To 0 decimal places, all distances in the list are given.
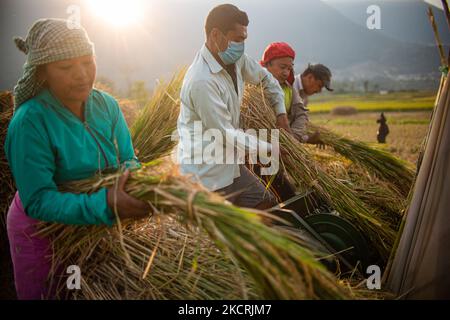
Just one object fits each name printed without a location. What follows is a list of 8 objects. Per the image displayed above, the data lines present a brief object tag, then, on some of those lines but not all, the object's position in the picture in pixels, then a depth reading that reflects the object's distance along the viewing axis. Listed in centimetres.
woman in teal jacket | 135
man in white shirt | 231
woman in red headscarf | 329
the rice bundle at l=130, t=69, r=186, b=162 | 312
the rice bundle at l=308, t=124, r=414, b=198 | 349
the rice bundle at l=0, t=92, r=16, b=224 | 329
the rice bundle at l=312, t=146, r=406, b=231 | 286
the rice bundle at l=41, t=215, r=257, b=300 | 155
